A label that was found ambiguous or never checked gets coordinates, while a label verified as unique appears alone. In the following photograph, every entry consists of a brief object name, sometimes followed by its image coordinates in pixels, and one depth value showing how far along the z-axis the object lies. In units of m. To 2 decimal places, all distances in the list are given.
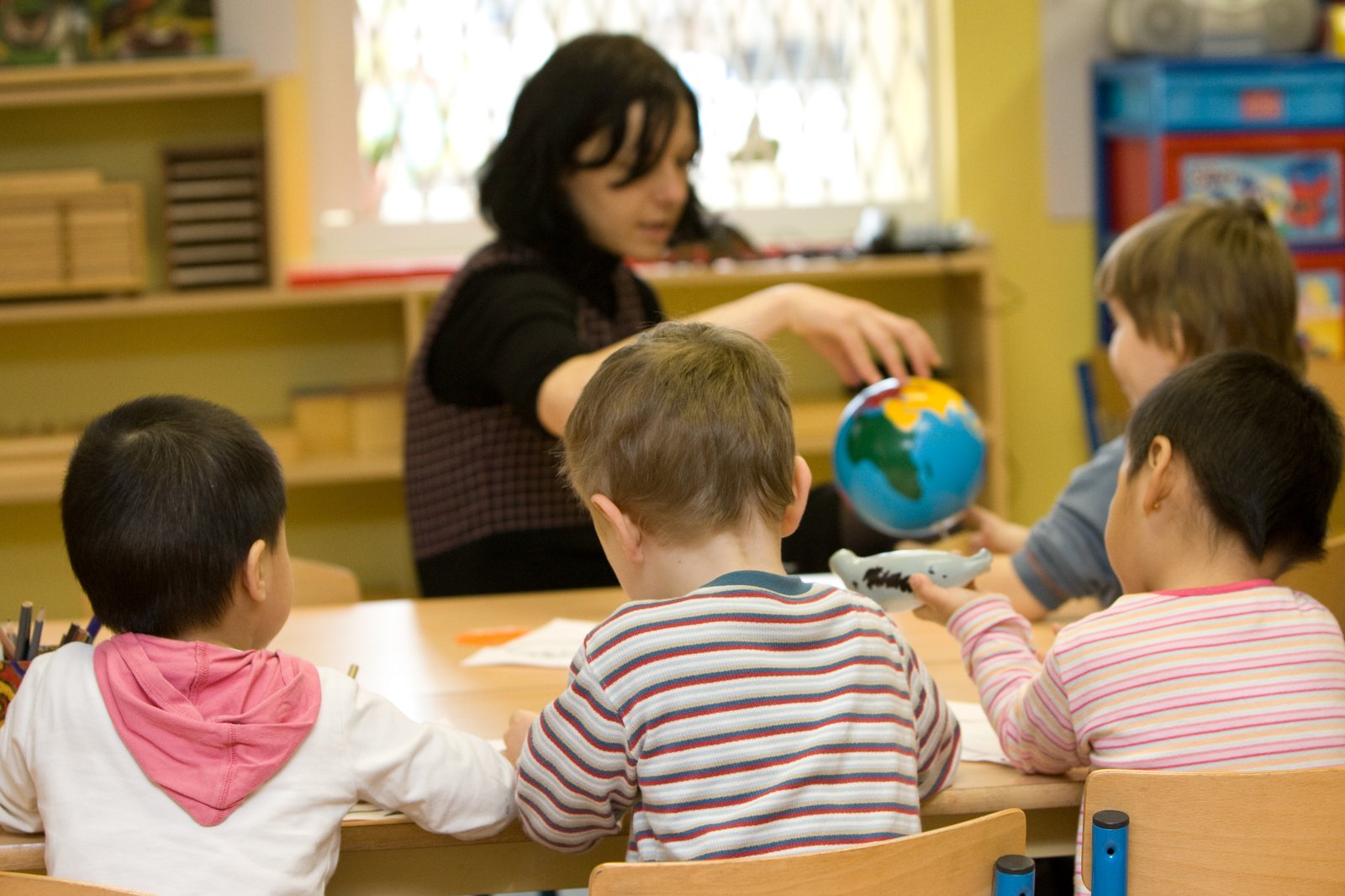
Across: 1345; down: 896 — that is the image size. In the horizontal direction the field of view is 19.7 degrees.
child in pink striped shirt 2.81
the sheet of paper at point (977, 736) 2.90
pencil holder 2.87
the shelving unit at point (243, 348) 5.38
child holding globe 3.24
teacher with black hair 3.50
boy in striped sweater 2.72
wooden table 2.84
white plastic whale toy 3.00
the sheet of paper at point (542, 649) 3.15
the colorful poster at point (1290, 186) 5.23
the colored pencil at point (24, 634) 2.89
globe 3.14
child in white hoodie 2.73
